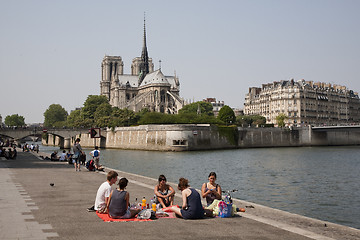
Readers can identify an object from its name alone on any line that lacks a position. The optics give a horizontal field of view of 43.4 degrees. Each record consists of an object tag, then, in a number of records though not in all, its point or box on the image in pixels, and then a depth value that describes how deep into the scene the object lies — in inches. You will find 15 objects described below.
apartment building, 4975.4
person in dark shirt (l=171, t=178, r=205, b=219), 474.9
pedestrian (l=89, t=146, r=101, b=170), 1067.9
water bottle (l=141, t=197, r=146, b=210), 514.6
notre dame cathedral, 6127.0
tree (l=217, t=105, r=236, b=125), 4520.2
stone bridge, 3649.1
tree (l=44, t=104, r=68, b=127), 7593.5
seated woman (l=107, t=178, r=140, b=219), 470.3
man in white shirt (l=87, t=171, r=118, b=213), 501.7
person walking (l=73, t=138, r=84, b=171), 1082.5
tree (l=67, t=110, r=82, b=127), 5598.4
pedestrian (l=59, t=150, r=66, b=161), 1586.4
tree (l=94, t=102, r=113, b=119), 4965.6
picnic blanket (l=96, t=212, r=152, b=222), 465.4
